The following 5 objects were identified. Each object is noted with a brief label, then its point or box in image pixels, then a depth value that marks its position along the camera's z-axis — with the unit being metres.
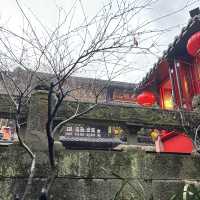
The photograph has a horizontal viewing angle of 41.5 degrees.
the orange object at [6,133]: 21.08
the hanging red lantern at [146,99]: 11.74
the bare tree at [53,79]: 3.00
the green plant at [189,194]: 3.24
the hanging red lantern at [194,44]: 8.13
